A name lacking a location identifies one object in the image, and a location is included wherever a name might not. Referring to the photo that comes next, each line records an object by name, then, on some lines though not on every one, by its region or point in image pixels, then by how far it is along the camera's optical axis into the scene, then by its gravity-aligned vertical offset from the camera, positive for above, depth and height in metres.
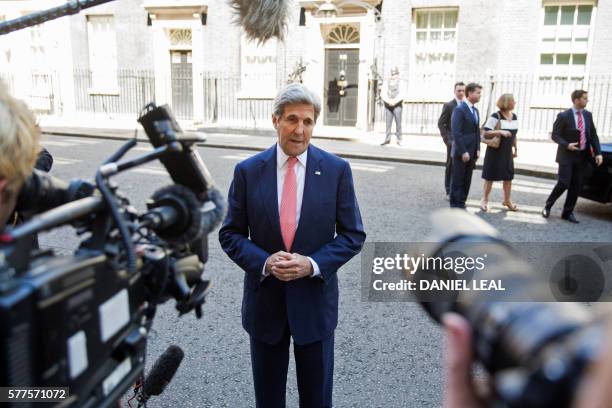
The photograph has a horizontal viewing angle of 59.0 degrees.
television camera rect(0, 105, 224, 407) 0.91 -0.38
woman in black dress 8.22 -0.87
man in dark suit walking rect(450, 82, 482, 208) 8.01 -0.73
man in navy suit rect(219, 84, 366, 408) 2.59 -0.74
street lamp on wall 16.53 +2.44
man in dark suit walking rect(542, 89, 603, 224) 7.80 -0.80
